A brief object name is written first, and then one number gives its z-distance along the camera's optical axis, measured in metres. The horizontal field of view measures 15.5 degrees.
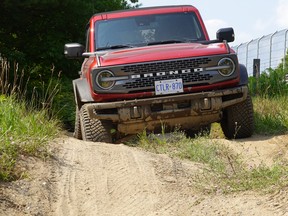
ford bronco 11.96
